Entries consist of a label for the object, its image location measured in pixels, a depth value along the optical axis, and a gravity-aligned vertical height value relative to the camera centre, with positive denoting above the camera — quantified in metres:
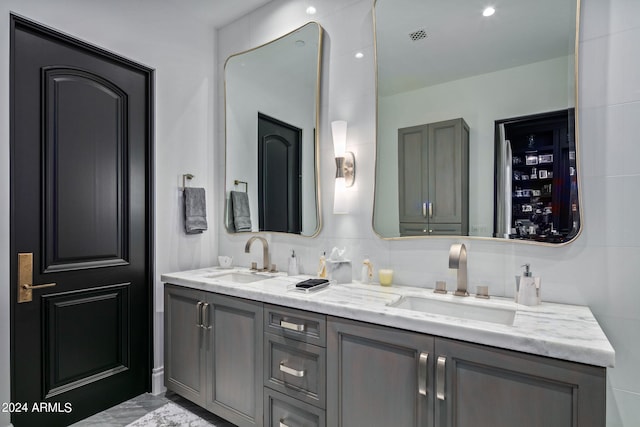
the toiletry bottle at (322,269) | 2.13 -0.35
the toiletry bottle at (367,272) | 1.97 -0.34
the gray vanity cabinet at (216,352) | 1.81 -0.81
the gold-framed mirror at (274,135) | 2.29 +0.56
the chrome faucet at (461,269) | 1.53 -0.27
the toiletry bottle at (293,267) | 2.28 -0.36
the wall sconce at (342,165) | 2.10 +0.29
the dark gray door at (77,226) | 1.83 -0.08
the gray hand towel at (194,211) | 2.57 +0.01
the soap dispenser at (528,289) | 1.45 -0.33
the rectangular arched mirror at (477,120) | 1.51 +0.45
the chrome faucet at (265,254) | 2.47 -0.30
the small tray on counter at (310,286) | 1.75 -0.38
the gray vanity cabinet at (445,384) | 1.03 -0.60
